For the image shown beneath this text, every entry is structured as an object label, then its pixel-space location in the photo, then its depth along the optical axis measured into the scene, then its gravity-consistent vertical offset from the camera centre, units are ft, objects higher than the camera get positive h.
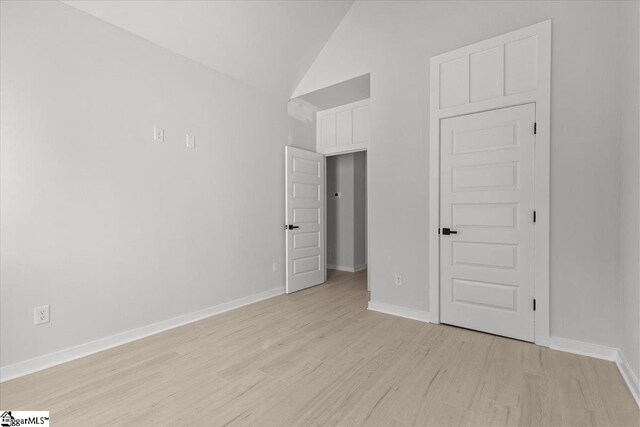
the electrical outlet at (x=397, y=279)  11.03 -2.65
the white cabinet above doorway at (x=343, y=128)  14.28 +3.96
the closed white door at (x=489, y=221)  8.61 -0.45
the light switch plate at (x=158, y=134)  9.61 +2.40
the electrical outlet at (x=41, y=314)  7.38 -2.60
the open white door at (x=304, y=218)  14.01 -0.52
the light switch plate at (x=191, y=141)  10.51 +2.38
